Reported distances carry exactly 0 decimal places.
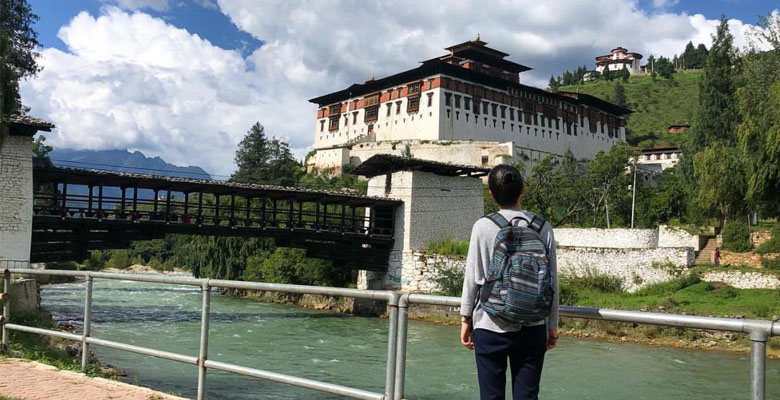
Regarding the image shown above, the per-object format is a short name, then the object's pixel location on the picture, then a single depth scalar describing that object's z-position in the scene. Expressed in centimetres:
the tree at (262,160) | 6819
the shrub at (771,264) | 2537
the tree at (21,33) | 2861
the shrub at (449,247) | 3062
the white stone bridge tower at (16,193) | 2136
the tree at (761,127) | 2222
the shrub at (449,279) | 2847
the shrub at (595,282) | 2859
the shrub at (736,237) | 2817
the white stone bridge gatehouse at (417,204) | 3150
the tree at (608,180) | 4441
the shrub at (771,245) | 2653
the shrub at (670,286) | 2627
